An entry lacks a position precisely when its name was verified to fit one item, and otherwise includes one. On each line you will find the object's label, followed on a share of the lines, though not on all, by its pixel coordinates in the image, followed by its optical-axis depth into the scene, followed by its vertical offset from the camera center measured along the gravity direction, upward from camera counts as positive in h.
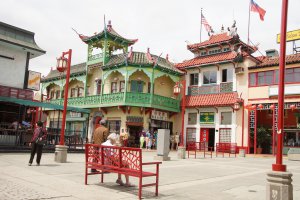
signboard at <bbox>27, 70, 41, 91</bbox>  22.41 +3.32
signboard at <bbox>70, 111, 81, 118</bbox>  33.67 +1.39
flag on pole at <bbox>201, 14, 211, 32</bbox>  32.32 +11.51
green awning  17.95 +1.39
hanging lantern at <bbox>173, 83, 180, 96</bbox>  19.70 +2.72
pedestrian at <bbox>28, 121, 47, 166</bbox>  11.04 -0.56
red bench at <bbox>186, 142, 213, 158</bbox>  25.57 -1.36
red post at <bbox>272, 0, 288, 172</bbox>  5.64 +0.87
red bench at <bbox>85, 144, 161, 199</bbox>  6.52 -0.72
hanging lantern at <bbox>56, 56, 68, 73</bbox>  13.77 +2.85
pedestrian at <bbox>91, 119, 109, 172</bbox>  9.16 -0.18
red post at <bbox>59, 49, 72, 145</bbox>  12.68 +1.50
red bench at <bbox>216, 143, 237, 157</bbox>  25.65 -1.22
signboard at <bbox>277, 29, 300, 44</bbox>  26.31 +8.72
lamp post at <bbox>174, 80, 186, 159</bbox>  17.86 -1.20
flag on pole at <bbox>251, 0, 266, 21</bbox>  24.35 +10.04
